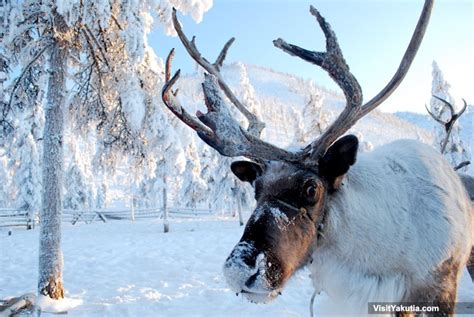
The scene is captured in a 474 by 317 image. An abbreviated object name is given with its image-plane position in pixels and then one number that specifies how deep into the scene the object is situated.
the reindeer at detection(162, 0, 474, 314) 2.27
